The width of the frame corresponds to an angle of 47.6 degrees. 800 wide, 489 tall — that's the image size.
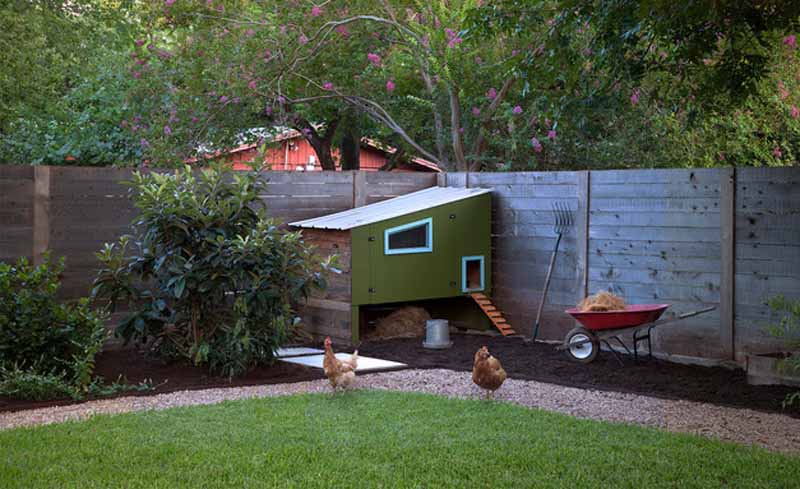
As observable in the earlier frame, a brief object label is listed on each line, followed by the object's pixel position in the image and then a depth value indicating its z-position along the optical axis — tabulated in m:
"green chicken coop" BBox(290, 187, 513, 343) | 9.53
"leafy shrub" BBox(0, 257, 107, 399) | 7.04
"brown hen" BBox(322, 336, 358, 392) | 6.66
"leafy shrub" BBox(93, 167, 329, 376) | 7.73
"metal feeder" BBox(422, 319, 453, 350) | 9.34
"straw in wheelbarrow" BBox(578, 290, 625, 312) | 8.08
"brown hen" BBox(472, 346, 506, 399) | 6.58
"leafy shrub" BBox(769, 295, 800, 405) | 6.43
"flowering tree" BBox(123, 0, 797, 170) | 12.54
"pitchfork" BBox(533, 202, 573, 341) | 9.66
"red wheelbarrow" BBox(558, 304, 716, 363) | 7.95
